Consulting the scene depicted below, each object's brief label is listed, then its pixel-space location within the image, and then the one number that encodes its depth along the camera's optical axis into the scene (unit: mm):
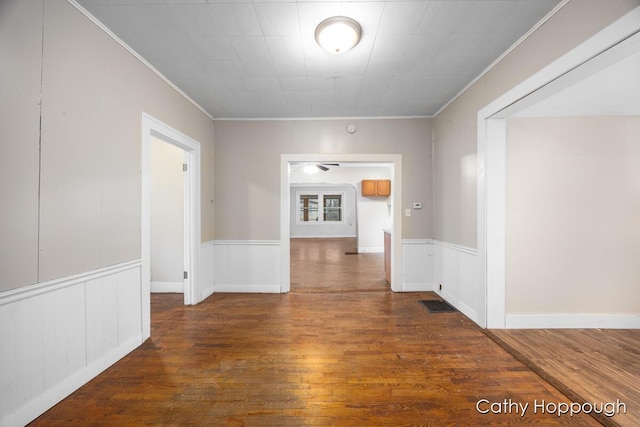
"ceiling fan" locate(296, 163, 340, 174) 7621
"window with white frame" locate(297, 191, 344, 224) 11438
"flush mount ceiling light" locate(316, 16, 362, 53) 1962
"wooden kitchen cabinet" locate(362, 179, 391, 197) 8312
